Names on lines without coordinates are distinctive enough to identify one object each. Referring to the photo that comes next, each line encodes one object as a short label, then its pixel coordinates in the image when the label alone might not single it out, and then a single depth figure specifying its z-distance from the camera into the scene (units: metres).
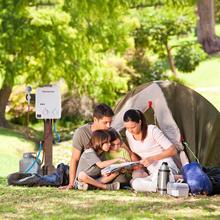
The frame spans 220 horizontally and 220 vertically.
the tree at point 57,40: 32.43
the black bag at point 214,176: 13.55
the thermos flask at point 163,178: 13.41
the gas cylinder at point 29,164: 16.64
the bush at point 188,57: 47.45
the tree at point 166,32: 45.38
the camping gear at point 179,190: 12.91
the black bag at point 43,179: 15.04
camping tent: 17.45
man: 14.30
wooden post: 17.70
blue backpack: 13.16
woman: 14.09
